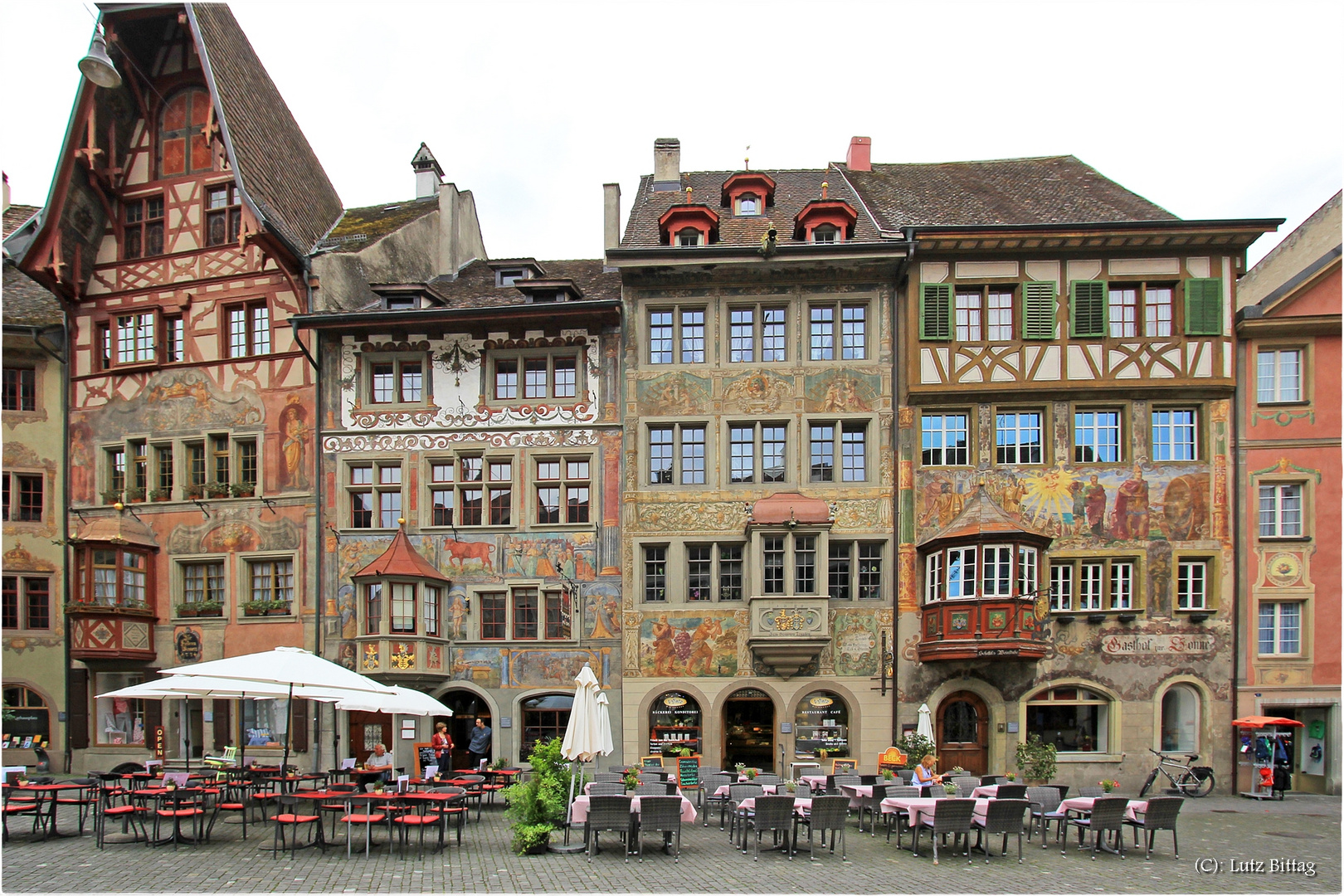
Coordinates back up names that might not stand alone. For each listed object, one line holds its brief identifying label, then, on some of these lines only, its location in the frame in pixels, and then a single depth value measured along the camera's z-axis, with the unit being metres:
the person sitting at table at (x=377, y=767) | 18.92
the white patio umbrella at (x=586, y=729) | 15.31
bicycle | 21.86
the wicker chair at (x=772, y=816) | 13.66
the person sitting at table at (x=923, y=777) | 16.12
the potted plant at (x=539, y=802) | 13.79
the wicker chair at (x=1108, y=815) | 14.22
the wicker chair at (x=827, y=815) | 13.84
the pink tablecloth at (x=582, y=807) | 13.83
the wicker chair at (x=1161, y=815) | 14.24
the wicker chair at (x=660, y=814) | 13.65
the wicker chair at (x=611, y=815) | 13.56
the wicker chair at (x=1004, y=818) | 13.90
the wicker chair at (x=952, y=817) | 13.70
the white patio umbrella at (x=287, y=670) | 14.55
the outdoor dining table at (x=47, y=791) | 14.53
